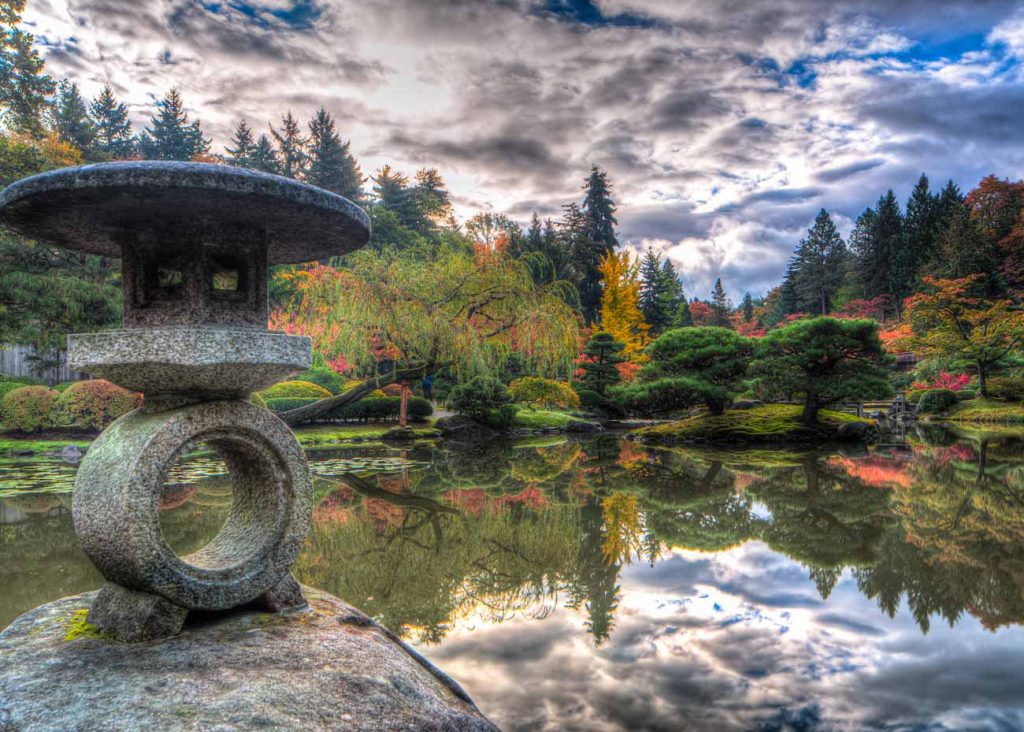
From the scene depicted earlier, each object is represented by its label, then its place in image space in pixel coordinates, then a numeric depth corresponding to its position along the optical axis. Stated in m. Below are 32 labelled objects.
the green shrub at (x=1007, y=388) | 19.28
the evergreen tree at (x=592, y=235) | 29.67
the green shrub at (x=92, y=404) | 11.82
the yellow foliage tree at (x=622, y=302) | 25.44
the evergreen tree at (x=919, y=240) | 32.69
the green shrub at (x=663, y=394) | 14.02
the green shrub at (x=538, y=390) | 16.09
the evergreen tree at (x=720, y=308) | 39.16
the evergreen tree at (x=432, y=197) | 34.25
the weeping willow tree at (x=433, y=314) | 12.45
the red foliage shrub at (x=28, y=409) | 11.72
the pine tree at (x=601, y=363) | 19.02
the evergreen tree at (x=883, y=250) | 35.56
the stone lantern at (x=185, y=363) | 2.47
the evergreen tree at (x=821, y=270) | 39.81
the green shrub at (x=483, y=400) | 14.06
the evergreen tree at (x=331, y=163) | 32.78
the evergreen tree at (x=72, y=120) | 23.48
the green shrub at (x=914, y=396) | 22.38
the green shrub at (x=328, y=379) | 17.98
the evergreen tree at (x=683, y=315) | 33.06
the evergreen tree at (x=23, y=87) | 15.11
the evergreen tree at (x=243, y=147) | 33.20
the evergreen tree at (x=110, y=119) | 36.47
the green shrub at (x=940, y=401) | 20.62
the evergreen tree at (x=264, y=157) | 31.30
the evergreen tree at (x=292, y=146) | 37.78
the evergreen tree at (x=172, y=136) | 34.50
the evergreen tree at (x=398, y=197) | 32.25
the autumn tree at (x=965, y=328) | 18.48
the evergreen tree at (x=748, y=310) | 46.96
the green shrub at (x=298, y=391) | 16.31
